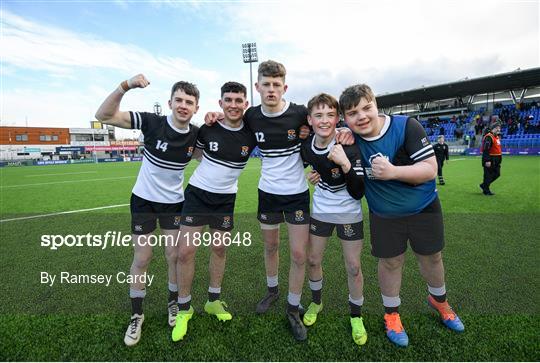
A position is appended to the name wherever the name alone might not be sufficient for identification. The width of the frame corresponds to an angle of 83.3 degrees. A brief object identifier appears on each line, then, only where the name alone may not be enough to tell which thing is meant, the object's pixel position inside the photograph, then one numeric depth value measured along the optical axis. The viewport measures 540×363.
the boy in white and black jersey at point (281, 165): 2.86
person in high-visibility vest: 8.71
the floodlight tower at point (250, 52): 38.22
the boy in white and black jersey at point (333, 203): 2.62
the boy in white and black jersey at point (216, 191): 2.89
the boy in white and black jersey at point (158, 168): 2.84
